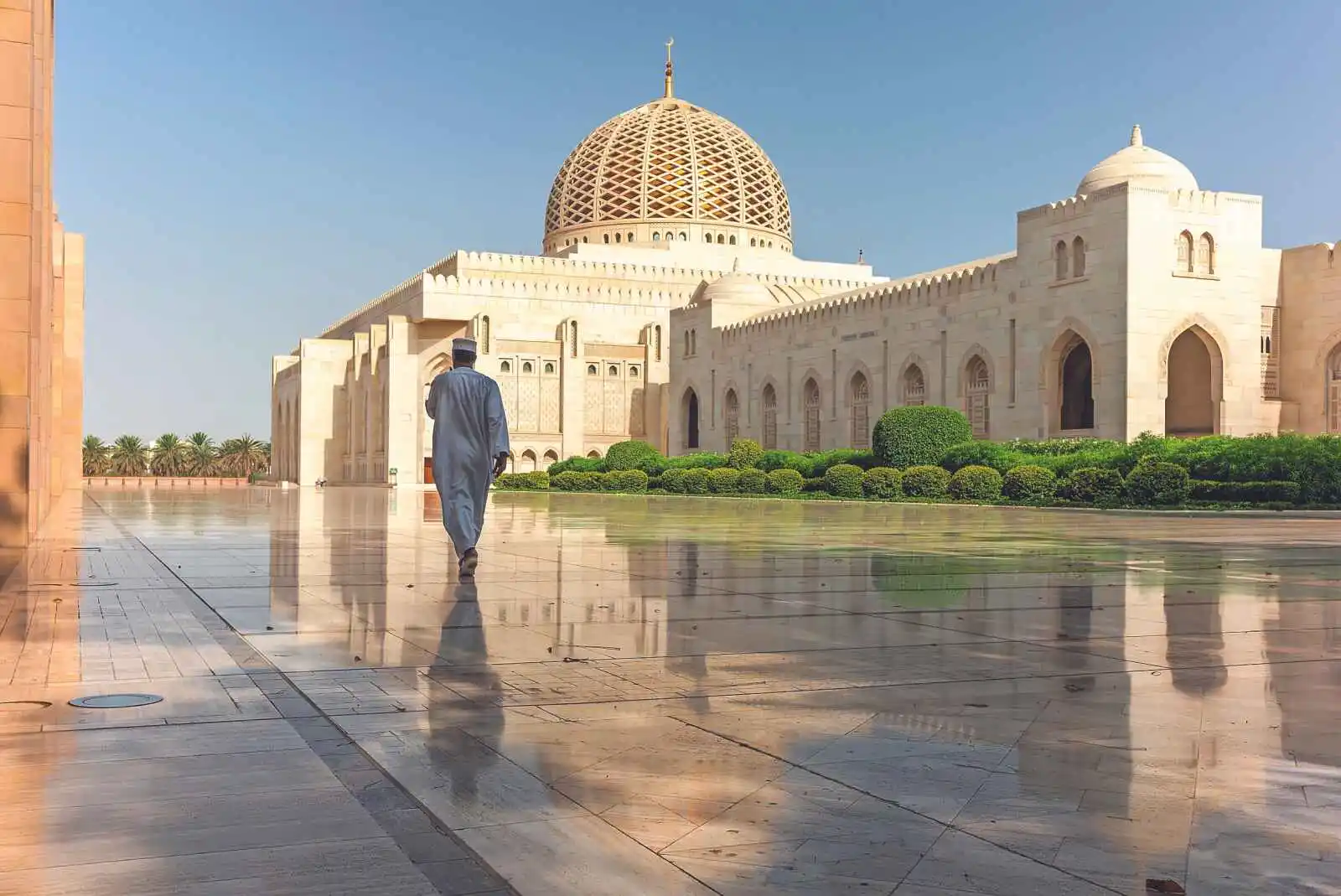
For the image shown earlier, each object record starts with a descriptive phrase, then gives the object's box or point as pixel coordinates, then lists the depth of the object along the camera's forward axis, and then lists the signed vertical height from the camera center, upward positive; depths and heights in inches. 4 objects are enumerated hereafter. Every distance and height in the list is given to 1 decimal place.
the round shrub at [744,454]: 1310.3 +4.6
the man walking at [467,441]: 328.5 +4.4
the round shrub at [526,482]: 1501.0 -28.3
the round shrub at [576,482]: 1397.6 -25.9
